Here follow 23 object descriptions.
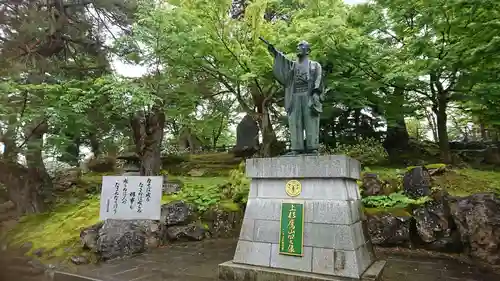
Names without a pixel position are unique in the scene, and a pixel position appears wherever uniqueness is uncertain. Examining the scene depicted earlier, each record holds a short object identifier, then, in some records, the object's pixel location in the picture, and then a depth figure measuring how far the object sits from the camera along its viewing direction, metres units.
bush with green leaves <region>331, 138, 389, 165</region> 12.16
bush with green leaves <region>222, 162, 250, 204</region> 8.81
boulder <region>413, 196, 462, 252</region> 6.49
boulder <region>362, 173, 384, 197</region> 7.96
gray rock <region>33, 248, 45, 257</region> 6.99
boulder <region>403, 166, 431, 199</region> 7.49
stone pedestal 4.18
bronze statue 5.05
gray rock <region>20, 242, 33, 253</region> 7.49
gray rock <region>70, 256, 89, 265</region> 6.15
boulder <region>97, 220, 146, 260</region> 6.32
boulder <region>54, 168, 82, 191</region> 12.63
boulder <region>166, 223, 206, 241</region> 7.88
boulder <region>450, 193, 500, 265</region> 5.78
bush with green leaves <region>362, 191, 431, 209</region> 7.11
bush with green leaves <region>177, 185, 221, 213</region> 8.80
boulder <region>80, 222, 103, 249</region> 6.55
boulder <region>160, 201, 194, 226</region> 8.03
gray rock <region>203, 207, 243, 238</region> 8.39
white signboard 7.05
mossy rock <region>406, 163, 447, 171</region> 8.46
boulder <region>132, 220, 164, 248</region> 7.41
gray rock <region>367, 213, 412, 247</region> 6.92
